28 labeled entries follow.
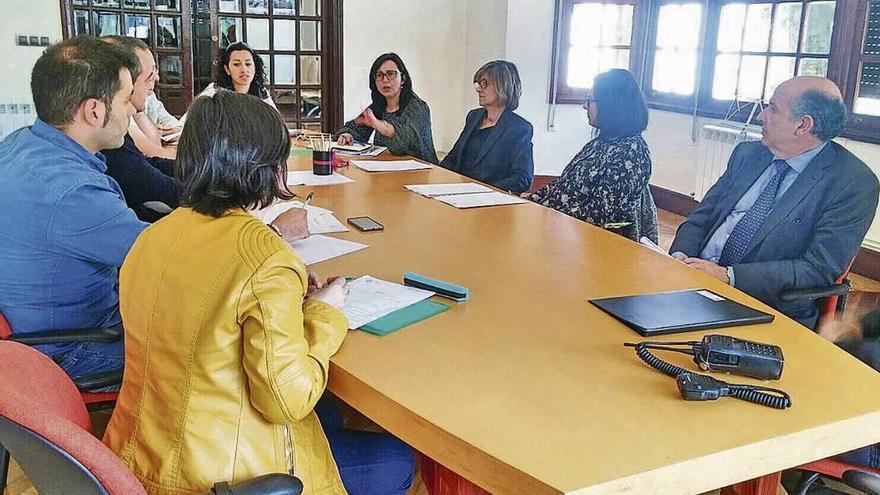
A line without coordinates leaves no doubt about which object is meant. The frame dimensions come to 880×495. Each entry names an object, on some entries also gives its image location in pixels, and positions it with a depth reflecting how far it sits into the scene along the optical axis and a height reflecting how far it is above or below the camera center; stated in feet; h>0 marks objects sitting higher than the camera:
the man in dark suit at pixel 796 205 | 7.57 -1.37
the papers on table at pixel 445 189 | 9.57 -1.62
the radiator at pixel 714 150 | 17.31 -1.91
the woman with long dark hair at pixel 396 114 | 13.23 -0.99
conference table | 3.52 -1.73
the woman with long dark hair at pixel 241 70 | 15.29 -0.36
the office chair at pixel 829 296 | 7.29 -2.10
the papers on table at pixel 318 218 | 7.63 -1.66
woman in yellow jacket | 3.94 -1.45
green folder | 4.93 -1.69
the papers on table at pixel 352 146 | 13.20 -1.54
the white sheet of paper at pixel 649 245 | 7.31 -1.77
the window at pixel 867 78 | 14.29 -0.14
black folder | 5.08 -1.67
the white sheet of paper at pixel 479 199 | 8.93 -1.63
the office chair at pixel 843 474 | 4.68 -2.57
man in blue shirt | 5.83 -1.19
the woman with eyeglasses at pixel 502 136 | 12.00 -1.18
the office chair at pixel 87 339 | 5.82 -2.17
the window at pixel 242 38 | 19.39 +0.37
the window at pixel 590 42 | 20.86 +0.54
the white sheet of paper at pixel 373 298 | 5.11 -1.67
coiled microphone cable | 4.03 -1.67
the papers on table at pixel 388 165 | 11.42 -1.61
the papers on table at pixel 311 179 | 10.14 -1.64
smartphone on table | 7.60 -1.65
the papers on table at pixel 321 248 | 6.60 -1.68
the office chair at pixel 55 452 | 3.24 -1.71
